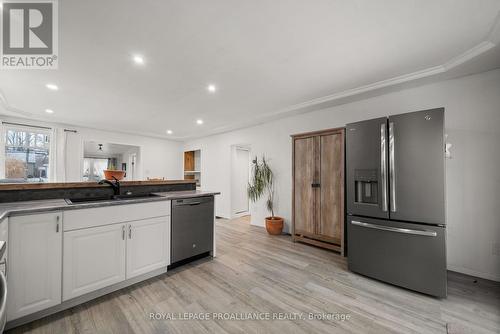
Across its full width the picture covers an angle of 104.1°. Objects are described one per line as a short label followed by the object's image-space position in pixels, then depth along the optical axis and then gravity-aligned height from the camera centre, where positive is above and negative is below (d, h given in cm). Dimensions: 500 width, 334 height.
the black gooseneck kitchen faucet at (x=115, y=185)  235 -17
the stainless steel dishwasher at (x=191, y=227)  249 -76
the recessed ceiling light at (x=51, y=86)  288 +128
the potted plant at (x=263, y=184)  439 -29
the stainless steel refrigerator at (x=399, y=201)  196 -33
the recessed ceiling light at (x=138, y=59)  217 +127
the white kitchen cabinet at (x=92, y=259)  173 -83
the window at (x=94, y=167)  965 +24
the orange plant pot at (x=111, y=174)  247 -3
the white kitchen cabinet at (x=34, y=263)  149 -74
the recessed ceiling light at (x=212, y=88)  291 +127
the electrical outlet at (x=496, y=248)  224 -89
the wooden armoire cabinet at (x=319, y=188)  304 -29
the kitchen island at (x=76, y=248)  151 -72
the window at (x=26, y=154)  429 +40
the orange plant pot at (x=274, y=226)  396 -111
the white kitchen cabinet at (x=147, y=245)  210 -84
